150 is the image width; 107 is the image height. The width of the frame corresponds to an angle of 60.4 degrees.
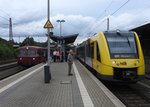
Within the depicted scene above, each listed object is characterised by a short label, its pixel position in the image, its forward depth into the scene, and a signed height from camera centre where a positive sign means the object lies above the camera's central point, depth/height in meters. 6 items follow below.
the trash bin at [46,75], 6.24 -1.09
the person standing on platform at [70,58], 8.06 -0.31
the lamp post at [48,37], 6.26 +0.12
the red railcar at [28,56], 15.33 -0.33
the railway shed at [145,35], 9.63 +1.68
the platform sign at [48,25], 6.83 +1.49
